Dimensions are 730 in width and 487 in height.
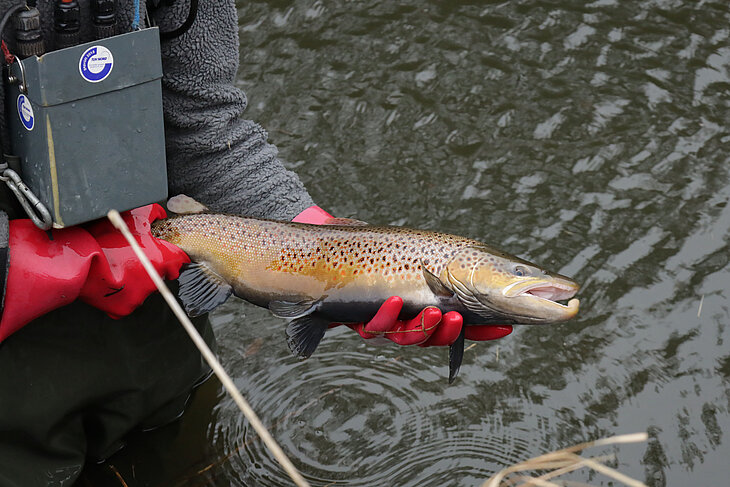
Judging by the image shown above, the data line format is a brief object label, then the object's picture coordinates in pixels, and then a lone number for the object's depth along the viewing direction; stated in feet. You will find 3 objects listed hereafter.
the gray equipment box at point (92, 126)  7.41
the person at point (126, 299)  8.26
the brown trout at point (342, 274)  8.86
